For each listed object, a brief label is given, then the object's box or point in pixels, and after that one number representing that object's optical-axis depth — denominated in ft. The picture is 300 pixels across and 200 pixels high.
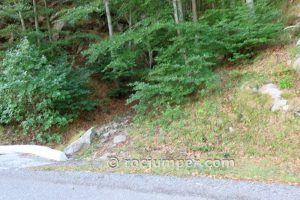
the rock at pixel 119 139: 34.91
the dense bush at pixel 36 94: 40.32
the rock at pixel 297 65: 33.34
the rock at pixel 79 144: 35.27
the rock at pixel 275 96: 30.58
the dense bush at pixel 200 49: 35.94
